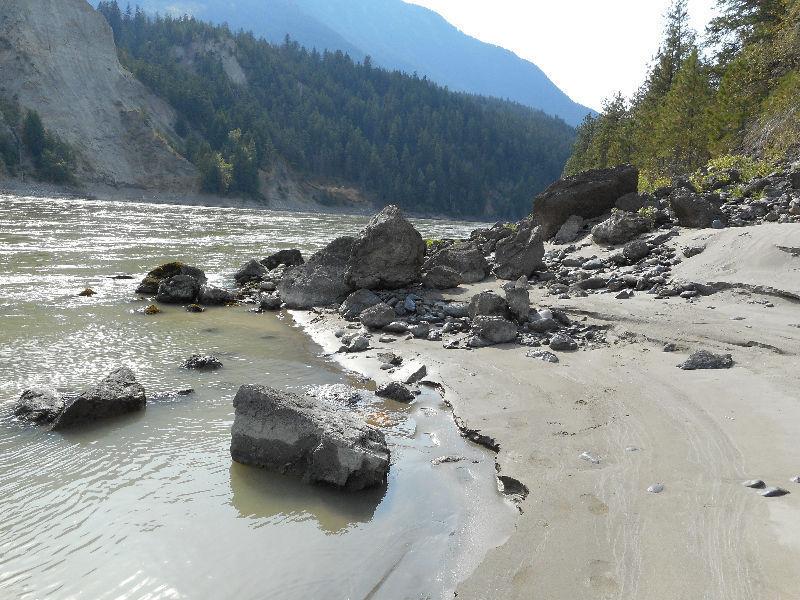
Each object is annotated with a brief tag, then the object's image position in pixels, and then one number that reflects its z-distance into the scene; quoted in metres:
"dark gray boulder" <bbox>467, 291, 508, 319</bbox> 10.62
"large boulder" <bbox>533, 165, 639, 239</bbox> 18.77
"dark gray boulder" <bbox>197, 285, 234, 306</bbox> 14.53
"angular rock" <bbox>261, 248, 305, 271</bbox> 20.62
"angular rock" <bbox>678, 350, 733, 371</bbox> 7.22
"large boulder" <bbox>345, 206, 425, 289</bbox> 14.26
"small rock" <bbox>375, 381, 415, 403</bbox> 7.59
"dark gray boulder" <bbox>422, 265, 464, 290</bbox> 14.46
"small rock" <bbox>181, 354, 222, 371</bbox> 8.84
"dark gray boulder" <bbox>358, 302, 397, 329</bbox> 11.43
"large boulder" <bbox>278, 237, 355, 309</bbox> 14.55
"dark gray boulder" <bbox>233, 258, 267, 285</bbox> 18.12
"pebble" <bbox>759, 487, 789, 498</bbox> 4.27
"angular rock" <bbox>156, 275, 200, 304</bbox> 14.39
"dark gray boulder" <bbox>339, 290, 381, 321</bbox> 12.91
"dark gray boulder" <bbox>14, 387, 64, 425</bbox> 6.58
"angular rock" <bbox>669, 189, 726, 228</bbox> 14.52
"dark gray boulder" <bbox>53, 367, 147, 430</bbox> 6.50
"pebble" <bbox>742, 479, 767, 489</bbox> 4.42
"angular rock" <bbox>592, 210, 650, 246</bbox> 15.18
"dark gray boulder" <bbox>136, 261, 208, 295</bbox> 15.38
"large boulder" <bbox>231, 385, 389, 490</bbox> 5.15
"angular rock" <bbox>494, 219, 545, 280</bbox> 15.03
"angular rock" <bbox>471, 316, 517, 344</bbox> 9.68
